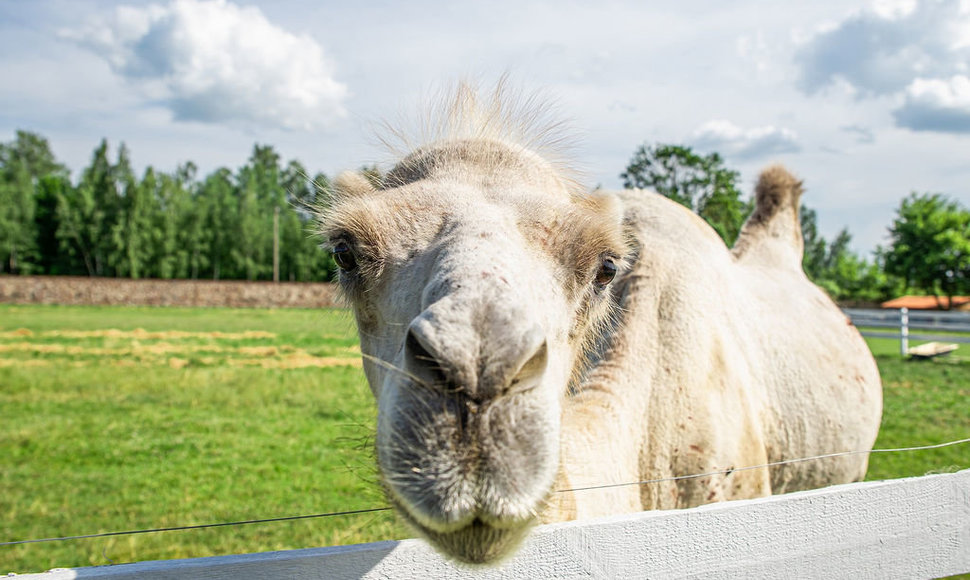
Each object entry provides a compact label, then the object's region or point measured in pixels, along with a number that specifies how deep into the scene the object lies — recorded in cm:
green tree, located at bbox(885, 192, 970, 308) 4444
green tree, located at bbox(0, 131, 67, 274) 6706
